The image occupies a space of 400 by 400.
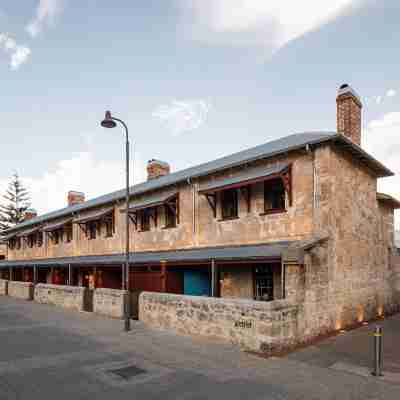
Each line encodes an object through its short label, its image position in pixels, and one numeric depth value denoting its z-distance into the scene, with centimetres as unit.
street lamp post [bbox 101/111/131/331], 1180
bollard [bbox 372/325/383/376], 739
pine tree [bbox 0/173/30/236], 6487
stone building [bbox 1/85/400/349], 1077
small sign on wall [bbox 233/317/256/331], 938
